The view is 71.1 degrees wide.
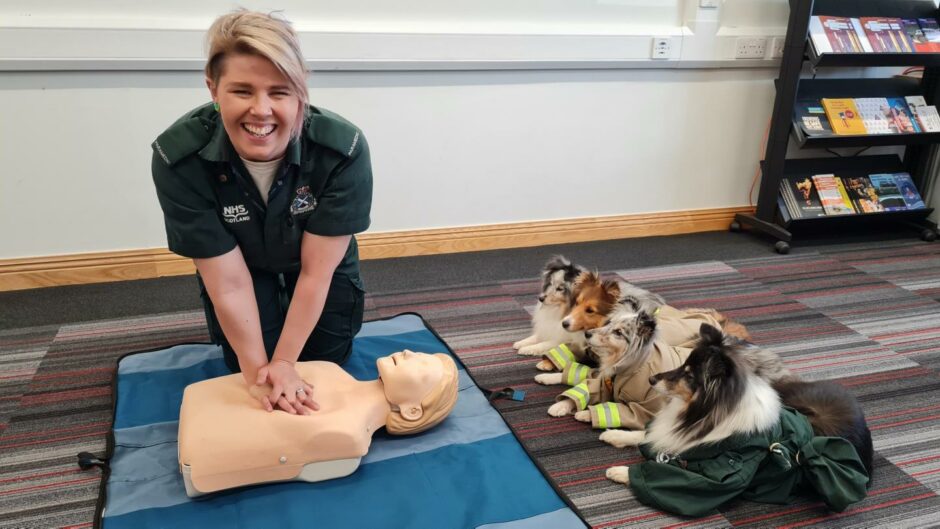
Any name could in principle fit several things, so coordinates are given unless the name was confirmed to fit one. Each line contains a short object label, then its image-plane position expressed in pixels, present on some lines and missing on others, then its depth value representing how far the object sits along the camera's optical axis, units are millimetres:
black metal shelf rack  3408
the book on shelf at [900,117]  3633
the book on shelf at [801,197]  3637
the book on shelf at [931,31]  3535
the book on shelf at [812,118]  3494
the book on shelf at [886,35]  3482
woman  1555
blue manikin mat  1620
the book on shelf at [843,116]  3531
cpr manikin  1629
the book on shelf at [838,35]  3383
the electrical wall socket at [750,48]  3555
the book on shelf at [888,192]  3744
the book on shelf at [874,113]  3582
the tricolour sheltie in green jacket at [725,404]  1627
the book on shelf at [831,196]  3652
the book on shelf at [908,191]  3783
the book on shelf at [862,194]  3695
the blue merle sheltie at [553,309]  2340
